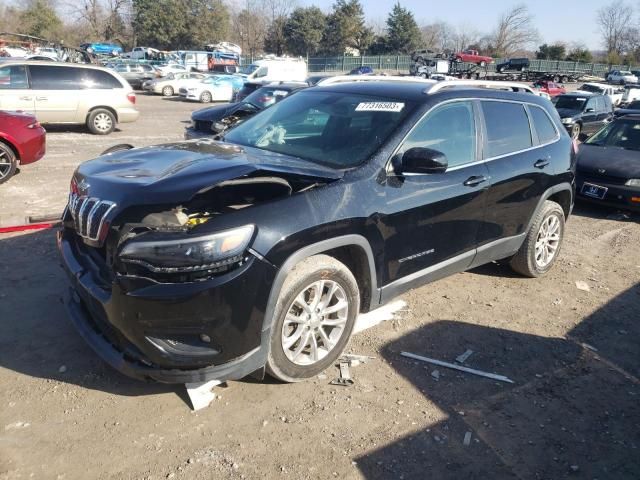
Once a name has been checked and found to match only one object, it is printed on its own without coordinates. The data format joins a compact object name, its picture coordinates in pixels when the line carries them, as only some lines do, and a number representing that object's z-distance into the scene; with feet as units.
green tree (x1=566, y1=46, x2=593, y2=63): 228.49
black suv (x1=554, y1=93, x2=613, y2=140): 55.62
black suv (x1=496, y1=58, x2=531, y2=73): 128.16
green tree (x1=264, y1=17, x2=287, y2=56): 229.04
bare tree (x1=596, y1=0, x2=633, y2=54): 294.25
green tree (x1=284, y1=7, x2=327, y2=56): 220.43
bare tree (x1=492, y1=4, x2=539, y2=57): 282.56
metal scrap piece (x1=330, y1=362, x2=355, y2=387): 11.34
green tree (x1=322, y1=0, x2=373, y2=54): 223.26
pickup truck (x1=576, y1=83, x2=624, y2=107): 82.33
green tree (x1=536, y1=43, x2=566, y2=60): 231.91
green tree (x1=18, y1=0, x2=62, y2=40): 222.07
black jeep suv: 8.98
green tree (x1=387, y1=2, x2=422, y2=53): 230.07
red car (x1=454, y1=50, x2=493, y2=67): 151.20
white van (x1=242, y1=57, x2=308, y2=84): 91.78
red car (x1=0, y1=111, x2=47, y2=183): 25.49
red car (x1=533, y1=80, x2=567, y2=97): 88.28
